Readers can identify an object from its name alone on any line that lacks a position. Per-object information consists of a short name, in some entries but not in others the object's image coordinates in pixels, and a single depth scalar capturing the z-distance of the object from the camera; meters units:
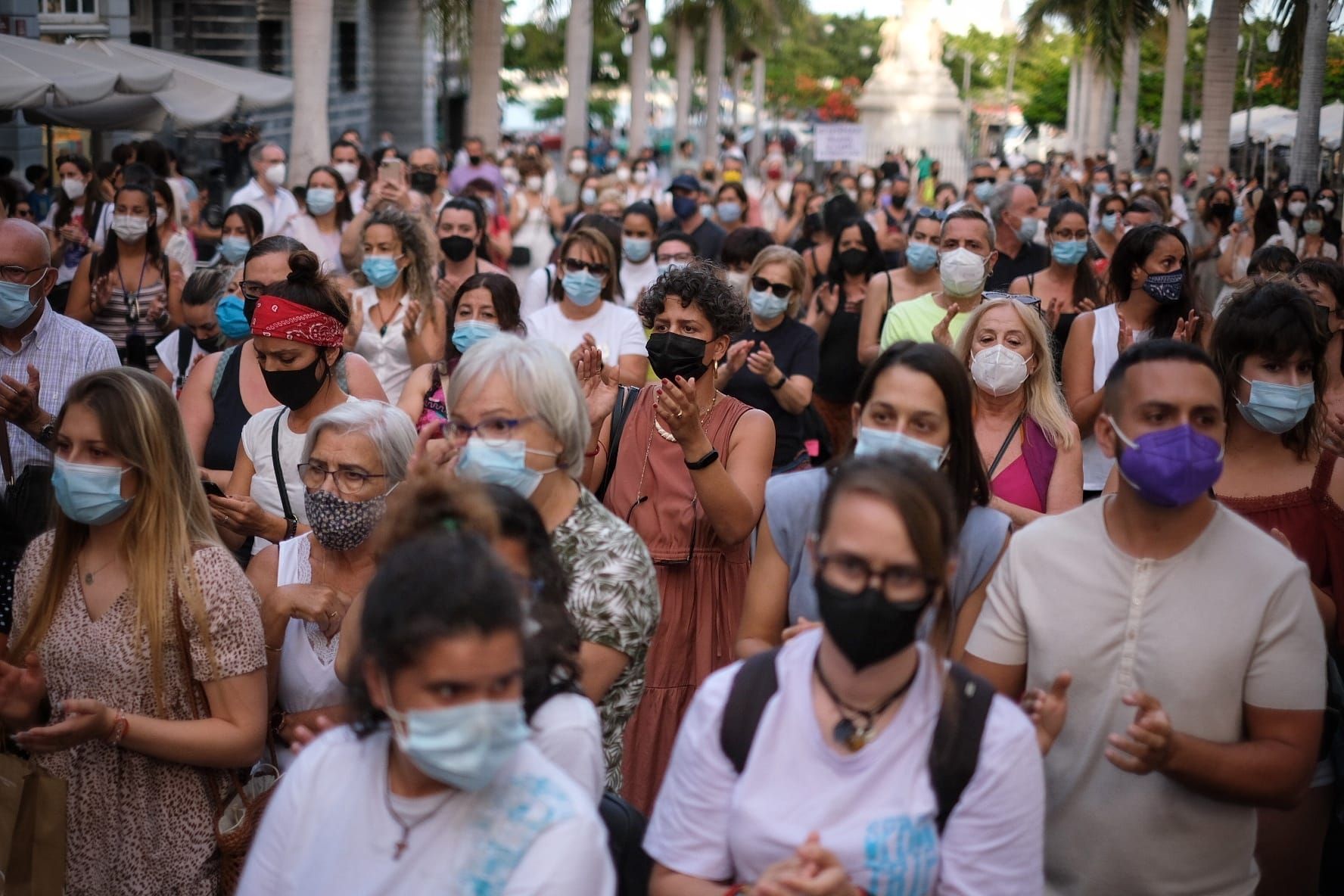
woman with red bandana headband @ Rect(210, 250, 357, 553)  5.39
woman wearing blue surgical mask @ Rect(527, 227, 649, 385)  7.98
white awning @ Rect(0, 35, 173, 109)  13.09
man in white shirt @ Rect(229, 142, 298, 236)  13.79
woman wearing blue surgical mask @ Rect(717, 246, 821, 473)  7.23
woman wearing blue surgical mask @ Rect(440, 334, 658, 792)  3.81
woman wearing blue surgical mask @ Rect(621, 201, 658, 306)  10.95
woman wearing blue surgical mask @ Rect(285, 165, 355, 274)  11.86
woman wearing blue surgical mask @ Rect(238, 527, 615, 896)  2.65
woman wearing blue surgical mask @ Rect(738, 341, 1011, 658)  3.88
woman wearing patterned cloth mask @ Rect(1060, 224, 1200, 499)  6.73
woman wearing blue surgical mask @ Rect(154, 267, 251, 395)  7.73
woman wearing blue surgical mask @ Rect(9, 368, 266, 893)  3.82
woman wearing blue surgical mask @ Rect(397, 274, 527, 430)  7.07
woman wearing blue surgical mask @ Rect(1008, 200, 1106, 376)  8.58
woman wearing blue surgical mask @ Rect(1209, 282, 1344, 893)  4.70
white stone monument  50.56
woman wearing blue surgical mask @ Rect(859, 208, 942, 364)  8.91
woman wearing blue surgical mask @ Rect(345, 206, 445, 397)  7.95
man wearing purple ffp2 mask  3.35
